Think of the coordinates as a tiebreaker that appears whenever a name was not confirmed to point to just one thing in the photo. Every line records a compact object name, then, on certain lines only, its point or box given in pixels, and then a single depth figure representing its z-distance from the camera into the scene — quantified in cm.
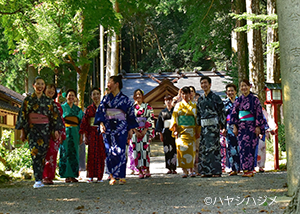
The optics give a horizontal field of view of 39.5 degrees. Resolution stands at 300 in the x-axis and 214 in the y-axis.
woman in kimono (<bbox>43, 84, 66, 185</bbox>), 814
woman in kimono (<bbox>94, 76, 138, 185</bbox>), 757
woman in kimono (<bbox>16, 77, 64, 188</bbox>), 757
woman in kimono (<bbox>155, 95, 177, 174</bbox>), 1042
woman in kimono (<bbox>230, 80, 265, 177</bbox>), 831
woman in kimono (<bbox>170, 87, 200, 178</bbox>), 889
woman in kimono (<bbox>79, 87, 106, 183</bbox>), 845
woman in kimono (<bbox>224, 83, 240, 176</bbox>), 901
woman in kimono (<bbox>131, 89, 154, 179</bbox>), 964
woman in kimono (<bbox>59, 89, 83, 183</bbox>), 880
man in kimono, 852
